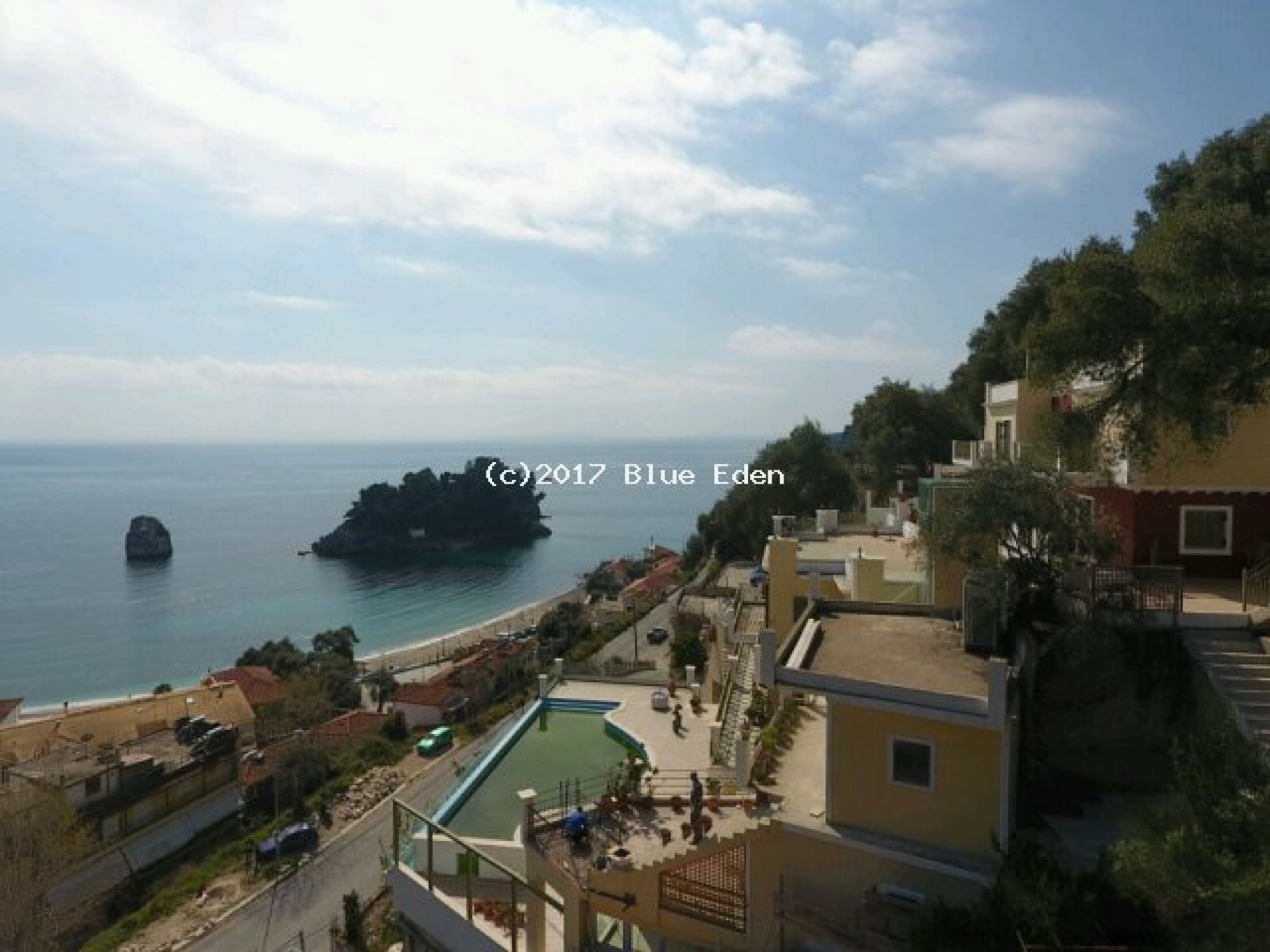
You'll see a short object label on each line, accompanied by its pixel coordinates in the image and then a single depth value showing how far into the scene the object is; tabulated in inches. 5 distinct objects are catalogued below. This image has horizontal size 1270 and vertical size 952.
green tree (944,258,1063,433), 1155.3
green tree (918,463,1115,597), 394.9
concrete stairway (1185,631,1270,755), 333.7
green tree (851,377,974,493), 1491.1
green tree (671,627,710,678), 1249.4
